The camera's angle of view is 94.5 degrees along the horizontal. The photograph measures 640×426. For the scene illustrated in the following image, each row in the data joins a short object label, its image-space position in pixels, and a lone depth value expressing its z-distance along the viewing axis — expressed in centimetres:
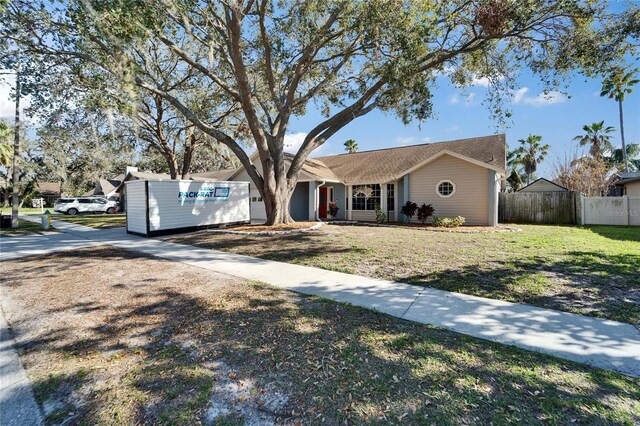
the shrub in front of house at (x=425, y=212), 1454
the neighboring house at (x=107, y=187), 3504
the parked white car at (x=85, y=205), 2788
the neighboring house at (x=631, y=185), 1728
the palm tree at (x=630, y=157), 2891
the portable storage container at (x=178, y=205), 1164
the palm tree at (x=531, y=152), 2993
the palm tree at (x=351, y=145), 3312
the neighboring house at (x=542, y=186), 2224
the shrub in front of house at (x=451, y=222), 1362
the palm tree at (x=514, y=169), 2923
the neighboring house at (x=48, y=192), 4812
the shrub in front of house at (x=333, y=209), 1814
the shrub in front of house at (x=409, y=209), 1507
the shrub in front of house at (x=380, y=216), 1622
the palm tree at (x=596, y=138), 2664
